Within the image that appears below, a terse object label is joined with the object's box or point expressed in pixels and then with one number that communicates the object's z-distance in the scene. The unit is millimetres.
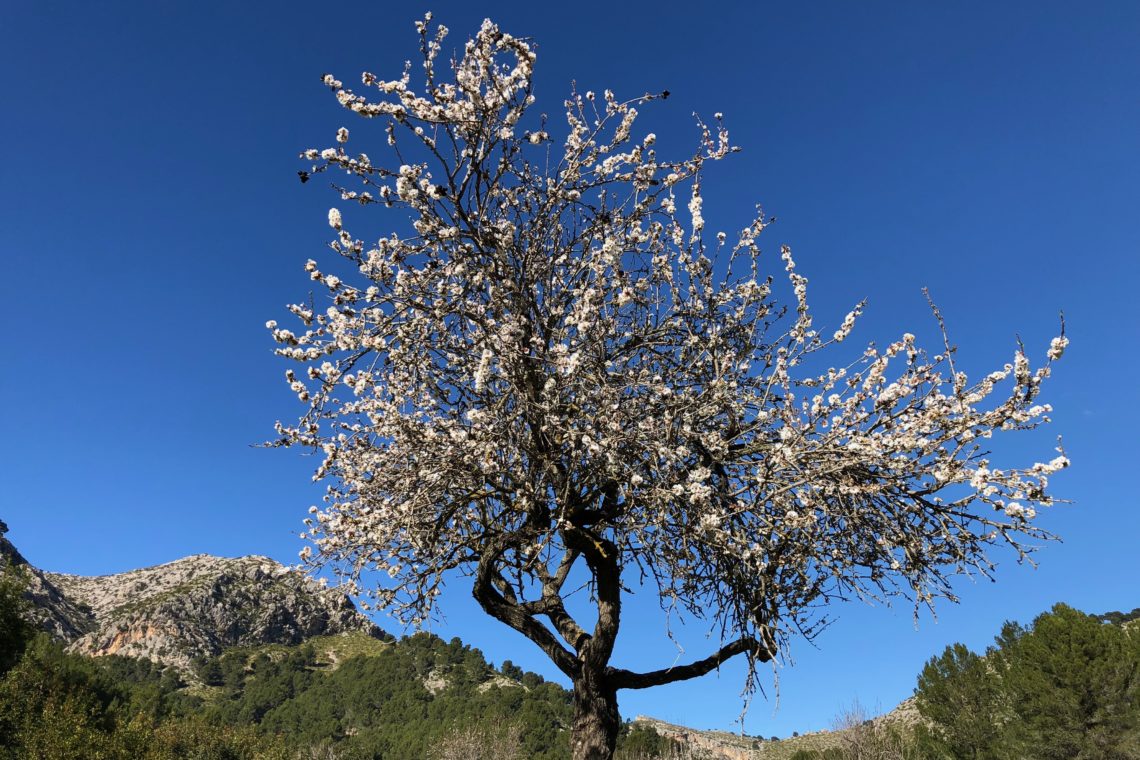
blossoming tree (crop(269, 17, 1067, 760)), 6262
